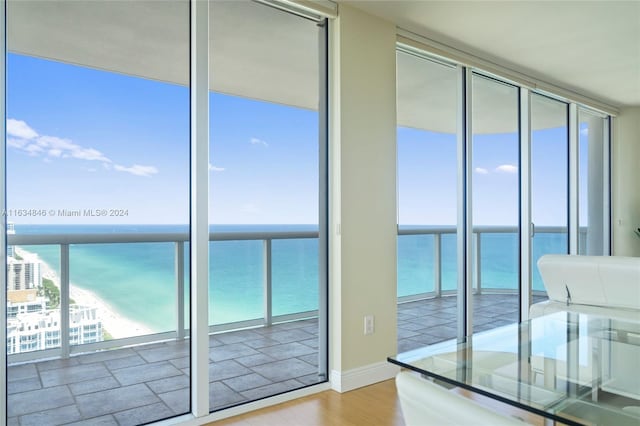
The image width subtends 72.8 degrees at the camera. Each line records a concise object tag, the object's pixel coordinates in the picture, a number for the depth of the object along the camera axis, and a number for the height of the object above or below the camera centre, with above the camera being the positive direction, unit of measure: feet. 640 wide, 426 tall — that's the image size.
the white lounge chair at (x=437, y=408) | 2.08 -0.99
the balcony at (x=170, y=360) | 8.48 -3.63
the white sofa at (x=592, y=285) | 8.54 -1.54
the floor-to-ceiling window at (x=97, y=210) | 8.33 +0.07
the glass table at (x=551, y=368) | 4.05 -1.86
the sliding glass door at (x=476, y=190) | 12.59 +0.72
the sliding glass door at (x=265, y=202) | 9.89 +0.31
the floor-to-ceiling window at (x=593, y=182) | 18.32 +1.32
